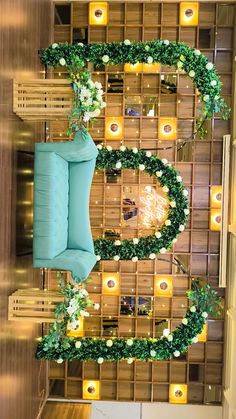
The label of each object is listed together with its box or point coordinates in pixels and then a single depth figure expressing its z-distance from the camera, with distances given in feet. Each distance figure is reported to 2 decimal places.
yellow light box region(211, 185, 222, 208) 19.42
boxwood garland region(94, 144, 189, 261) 16.30
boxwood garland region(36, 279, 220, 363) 15.51
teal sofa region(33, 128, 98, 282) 13.56
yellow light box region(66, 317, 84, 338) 19.63
